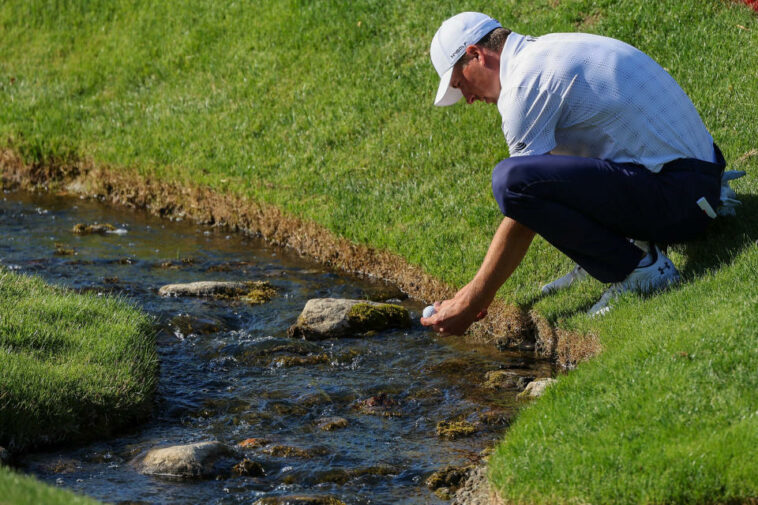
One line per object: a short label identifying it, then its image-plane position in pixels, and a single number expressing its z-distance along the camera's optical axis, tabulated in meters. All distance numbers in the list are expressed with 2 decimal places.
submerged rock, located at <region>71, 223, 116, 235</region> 25.05
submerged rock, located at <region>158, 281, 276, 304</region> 19.77
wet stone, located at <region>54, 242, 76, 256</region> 22.83
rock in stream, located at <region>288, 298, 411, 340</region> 17.41
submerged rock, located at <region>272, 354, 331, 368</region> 16.12
